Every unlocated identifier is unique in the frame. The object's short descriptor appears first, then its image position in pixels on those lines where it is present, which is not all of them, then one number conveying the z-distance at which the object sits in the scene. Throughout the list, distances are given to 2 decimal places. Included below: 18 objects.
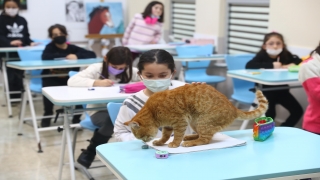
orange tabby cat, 1.92
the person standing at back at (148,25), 6.77
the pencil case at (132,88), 3.30
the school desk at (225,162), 1.68
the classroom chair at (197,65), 5.74
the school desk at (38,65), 4.50
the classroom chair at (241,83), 4.63
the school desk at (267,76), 3.79
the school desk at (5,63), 5.86
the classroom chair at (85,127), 3.53
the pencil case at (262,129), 2.10
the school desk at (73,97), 3.07
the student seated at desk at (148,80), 2.33
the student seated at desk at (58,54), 5.13
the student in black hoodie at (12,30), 6.24
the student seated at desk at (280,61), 4.71
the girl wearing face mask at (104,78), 3.47
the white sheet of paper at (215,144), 1.92
